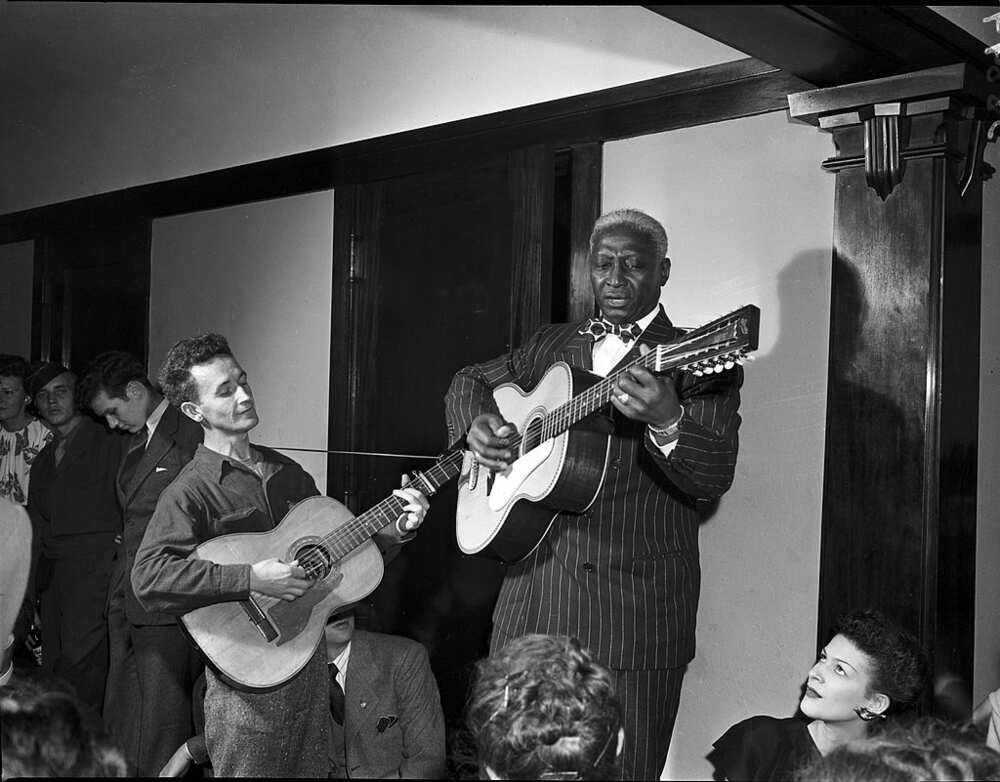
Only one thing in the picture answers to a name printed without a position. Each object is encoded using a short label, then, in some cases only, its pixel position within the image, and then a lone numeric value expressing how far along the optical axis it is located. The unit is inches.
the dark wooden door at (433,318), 137.6
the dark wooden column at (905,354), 105.4
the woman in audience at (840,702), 96.3
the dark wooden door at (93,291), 172.4
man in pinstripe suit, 98.9
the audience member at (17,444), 146.4
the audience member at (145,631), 135.5
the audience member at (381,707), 117.5
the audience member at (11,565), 137.3
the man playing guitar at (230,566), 105.4
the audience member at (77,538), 145.7
